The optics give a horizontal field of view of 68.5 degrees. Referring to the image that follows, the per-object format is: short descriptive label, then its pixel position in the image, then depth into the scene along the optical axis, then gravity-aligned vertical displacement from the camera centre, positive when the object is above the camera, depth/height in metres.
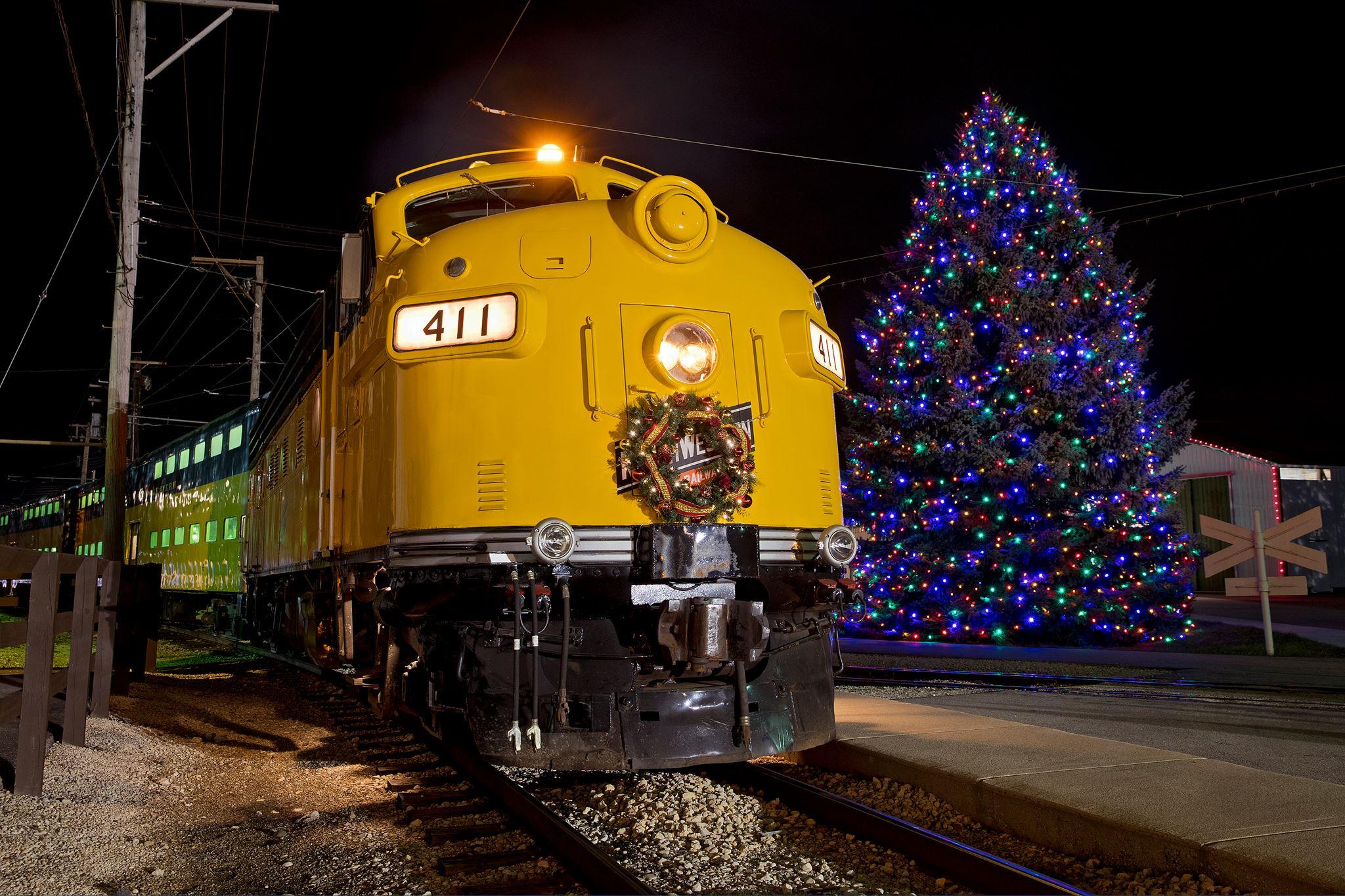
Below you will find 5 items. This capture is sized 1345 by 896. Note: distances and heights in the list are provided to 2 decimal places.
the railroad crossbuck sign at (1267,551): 13.18 +0.00
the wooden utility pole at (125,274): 13.65 +4.25
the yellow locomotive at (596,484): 5.30 +0.48
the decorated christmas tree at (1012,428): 14.73 +2.01
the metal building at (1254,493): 27.50 +1.69
